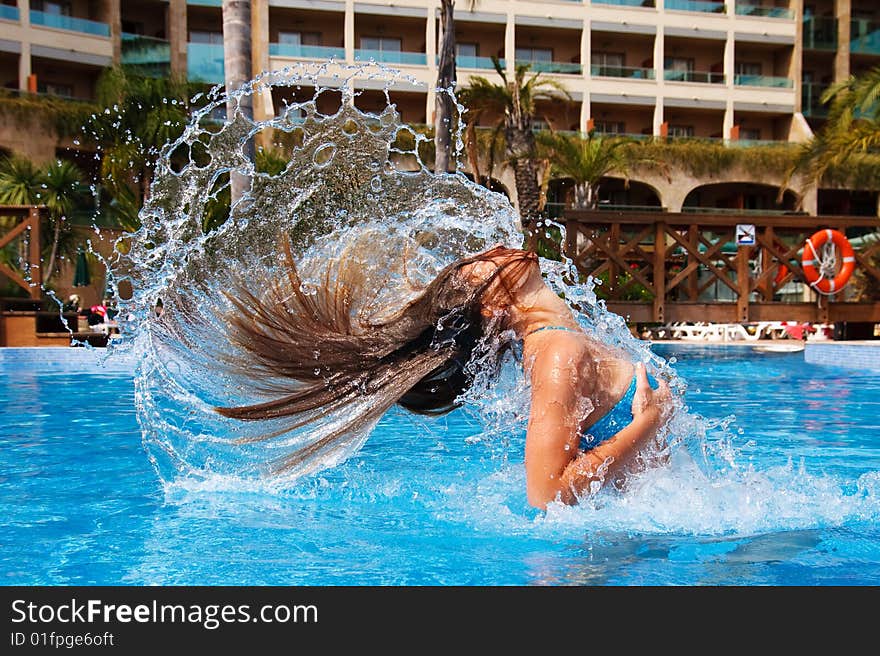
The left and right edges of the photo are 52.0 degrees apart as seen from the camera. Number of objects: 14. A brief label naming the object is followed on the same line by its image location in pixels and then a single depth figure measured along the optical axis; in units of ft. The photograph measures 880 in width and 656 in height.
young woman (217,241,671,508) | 11.04
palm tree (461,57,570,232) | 80.23
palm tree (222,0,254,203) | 37.63
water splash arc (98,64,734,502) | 14.27
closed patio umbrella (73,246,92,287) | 78.54
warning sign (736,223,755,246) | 51.72
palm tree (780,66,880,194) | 66.97
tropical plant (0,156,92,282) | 91.81
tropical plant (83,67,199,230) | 77.51
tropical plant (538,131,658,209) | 93.79
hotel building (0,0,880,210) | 115.55
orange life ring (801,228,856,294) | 52.08
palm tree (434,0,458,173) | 55.88
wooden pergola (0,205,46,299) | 52.34
